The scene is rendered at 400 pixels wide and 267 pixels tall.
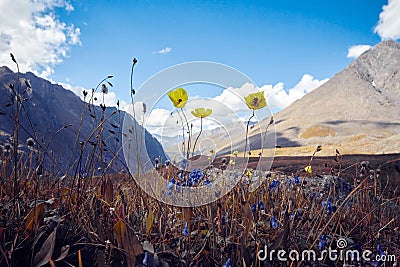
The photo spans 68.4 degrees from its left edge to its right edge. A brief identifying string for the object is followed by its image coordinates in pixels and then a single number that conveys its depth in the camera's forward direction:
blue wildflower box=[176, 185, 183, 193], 0.62
